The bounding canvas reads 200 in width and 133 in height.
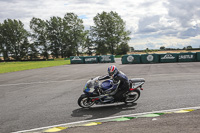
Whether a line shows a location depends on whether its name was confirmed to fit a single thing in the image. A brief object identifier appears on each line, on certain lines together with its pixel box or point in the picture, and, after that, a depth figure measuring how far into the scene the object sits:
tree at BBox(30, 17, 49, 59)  72.19
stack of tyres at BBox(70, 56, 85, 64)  37.22
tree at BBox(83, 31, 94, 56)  72.06
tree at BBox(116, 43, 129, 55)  68.69
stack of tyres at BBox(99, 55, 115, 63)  35.75
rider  7.77
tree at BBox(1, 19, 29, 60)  73.19
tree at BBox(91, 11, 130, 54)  68.31
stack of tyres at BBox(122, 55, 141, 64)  30.38
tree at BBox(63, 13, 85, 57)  71.12
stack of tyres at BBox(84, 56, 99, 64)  36.45
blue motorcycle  7.64
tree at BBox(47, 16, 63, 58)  73.94
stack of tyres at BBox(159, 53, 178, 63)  29.09
